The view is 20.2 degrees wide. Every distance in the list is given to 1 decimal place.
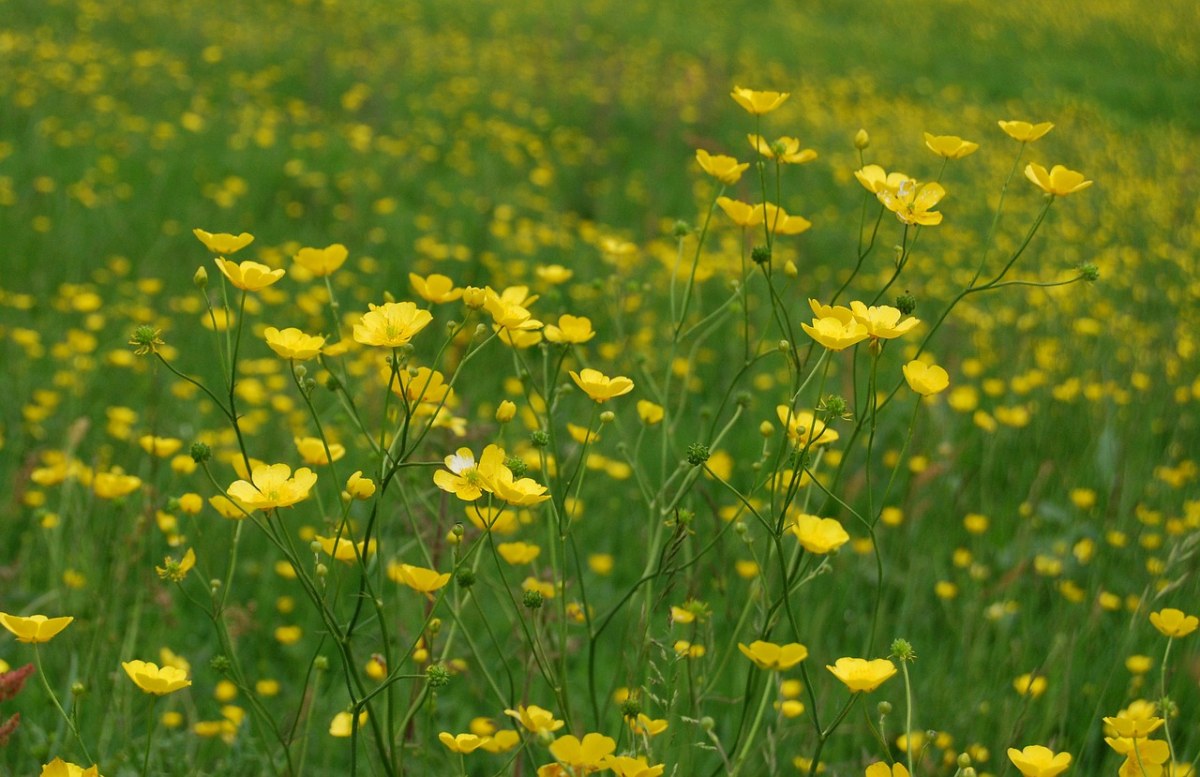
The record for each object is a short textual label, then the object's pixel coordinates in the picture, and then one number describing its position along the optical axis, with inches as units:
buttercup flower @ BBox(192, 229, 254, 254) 41.7
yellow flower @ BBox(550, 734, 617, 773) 39.2
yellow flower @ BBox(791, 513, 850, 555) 40.1
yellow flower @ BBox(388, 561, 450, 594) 41.6
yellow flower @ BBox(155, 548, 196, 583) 40.9
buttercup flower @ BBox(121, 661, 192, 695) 40.1
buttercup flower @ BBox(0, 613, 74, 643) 40.2
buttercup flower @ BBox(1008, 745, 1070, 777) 39.8
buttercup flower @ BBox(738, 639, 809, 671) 39.6
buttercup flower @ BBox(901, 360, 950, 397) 41.1
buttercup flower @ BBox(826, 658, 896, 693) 39.5
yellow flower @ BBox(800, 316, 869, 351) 40.7
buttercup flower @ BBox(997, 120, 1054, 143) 43.3
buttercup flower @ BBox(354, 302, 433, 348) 40.2
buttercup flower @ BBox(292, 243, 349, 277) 43.6
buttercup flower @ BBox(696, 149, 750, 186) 44.0
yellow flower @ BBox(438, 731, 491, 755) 40.9
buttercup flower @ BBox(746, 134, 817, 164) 43.5
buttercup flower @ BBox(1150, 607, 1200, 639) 43.0
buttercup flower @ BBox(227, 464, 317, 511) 39.9
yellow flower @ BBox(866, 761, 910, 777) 39.9
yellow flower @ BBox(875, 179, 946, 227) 42.6
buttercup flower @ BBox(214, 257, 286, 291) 41.3
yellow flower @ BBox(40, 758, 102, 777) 39.7
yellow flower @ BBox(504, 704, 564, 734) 40.6
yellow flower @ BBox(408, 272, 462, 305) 43.0
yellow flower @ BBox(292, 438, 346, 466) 44.0
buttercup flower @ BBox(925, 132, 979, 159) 43.3
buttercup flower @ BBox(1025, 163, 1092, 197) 43.1
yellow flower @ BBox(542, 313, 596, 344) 43.5
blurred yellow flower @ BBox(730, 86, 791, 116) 44.1
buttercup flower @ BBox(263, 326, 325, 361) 40.6
